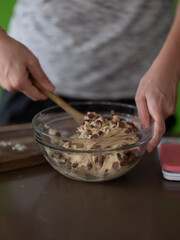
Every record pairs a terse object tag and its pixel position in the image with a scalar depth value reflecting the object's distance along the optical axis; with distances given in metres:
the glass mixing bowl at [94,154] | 0.85
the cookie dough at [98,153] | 0.85
